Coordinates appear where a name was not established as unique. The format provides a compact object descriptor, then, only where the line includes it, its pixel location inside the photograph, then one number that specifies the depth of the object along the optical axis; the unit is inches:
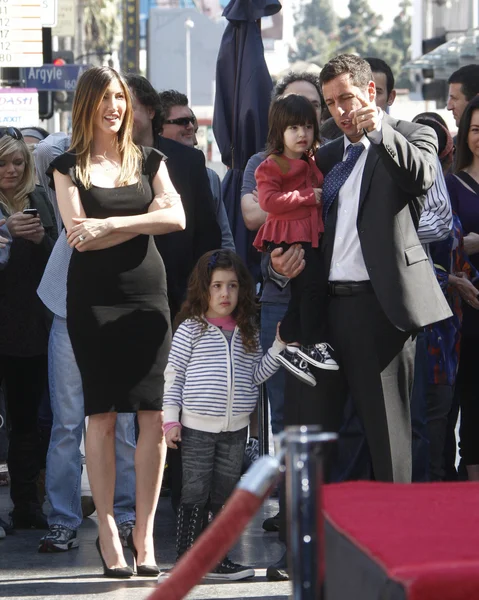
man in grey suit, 408.5
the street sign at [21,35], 849.5
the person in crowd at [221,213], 551.8
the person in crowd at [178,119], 629.3
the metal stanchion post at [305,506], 231.6
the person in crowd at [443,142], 568.7
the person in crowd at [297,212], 430.3
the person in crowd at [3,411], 526.9
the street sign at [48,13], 1076.5
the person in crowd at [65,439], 503.5
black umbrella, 586.9
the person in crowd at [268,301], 514.6
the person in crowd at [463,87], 597.9
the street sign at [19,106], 891.4
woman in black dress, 444.5
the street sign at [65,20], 1958.7
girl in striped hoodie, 451.8
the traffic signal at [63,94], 1598.2
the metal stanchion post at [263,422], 560.7
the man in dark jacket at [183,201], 526.9
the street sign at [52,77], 1231.5
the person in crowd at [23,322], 530.9
